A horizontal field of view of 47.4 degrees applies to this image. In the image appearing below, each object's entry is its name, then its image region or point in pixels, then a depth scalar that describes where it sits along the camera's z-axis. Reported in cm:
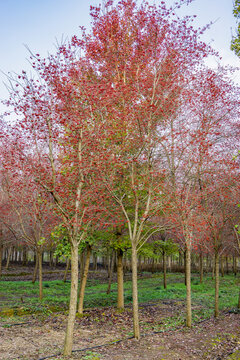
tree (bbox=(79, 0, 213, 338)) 976
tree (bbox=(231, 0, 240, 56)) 697
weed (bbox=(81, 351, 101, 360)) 661
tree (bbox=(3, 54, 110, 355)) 732
